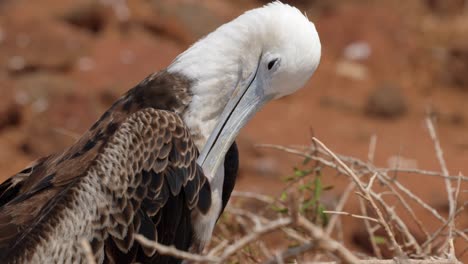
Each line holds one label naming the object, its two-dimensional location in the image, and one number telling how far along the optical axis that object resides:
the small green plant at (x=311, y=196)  9.27
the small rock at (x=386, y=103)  21.39
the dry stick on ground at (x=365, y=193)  7.28
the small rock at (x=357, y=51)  23.83
